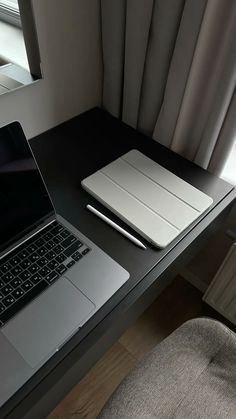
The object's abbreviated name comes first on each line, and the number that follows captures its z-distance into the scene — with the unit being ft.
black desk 1.89
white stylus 2.37
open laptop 1.86
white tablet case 2.43
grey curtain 2.38
